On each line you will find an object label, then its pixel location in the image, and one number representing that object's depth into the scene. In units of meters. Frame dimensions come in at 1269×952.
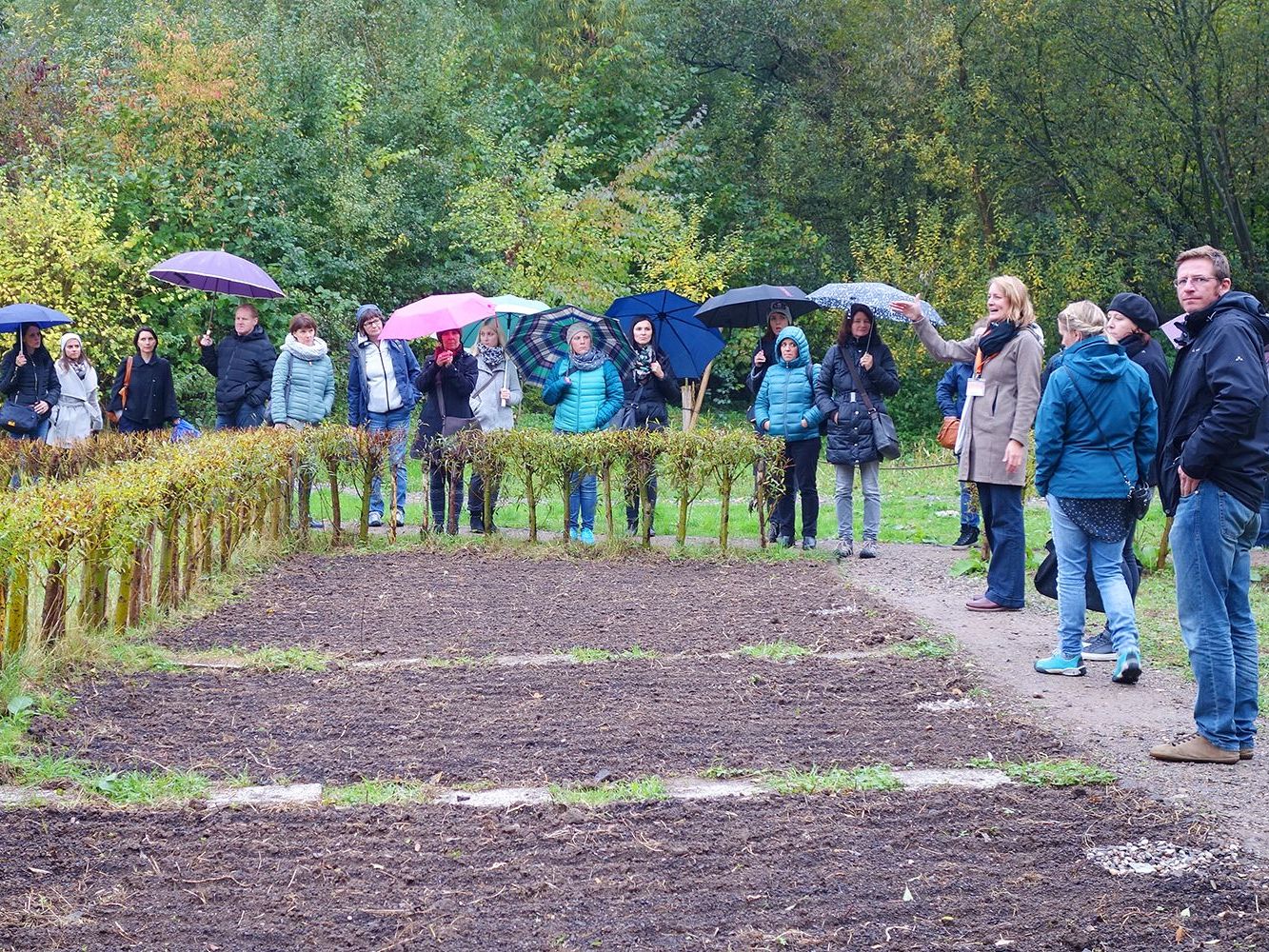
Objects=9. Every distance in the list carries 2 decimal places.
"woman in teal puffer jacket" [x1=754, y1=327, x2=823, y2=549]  11.12
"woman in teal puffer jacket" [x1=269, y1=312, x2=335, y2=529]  12.20
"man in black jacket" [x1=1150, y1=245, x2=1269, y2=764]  5.04
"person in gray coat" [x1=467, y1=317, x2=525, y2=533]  12.00
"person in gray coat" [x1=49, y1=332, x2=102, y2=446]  12.99
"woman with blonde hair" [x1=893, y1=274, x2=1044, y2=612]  8.20
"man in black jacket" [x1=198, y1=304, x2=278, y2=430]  12.46
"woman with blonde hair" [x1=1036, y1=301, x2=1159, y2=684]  6.55
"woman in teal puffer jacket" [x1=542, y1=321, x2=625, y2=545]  11.61
